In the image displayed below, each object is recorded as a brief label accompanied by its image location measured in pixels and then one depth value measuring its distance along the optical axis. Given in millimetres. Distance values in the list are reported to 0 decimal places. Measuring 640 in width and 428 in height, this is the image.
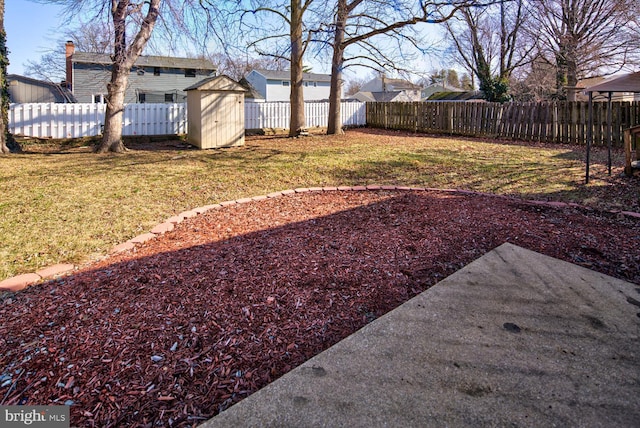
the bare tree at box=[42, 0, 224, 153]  8453
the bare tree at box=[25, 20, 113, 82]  8586
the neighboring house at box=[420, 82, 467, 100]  58659
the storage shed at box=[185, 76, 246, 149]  9695
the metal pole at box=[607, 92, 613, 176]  6448
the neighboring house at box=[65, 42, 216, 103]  27031
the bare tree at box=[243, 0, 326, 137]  12203
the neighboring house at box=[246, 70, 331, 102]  39094
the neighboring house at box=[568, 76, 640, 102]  21450
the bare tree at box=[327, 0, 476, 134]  10531
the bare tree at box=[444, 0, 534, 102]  21906
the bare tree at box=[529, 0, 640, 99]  17984
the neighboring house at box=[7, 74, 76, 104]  21969
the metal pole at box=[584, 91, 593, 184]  5782
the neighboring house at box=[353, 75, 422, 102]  48406
